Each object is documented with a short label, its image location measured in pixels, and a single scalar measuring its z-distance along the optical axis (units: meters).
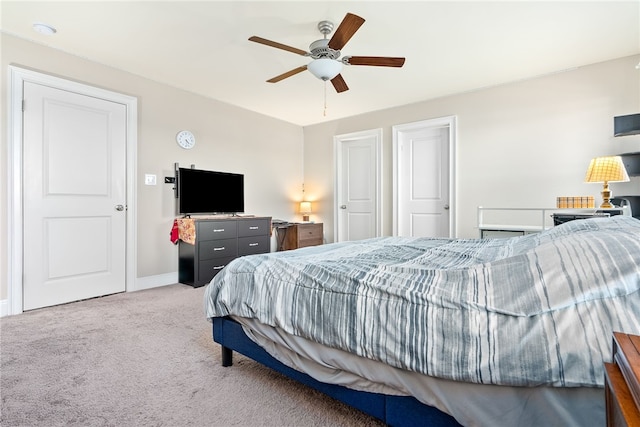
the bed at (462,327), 0.84
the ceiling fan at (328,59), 2.38
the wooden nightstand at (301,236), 5.06
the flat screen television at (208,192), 3.92
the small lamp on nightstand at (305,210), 5.68
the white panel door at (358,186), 5.10
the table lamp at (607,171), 2.70
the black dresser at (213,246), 3.76
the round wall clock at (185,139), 4.04
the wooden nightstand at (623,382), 0.48
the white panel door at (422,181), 4.48
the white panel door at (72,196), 2.92
